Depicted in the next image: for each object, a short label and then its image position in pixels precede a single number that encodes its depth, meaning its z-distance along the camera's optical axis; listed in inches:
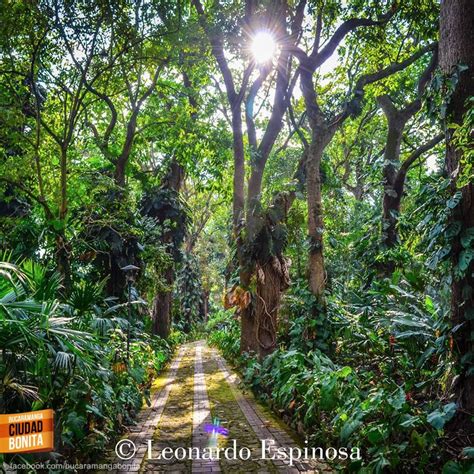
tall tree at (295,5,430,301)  292.7
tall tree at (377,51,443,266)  362.6
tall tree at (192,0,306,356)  337.1
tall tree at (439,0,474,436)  147.2
